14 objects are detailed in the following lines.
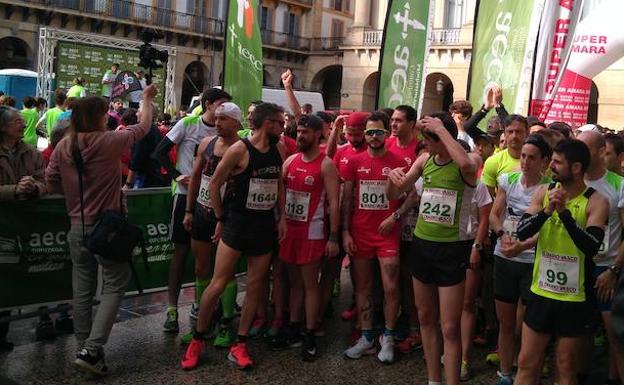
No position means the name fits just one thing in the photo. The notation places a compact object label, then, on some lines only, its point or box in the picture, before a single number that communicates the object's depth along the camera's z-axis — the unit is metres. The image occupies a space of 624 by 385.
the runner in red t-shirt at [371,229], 5.65
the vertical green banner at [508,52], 8.05
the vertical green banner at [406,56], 7.99
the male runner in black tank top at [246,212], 5.25
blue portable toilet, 22.95
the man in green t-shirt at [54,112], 12.09
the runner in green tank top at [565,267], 4.07
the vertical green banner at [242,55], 7.54
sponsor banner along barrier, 5.50
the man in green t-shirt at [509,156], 5.58
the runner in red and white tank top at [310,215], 5.65
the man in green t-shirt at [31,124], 12.72
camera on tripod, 8.46
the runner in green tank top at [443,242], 4.57
